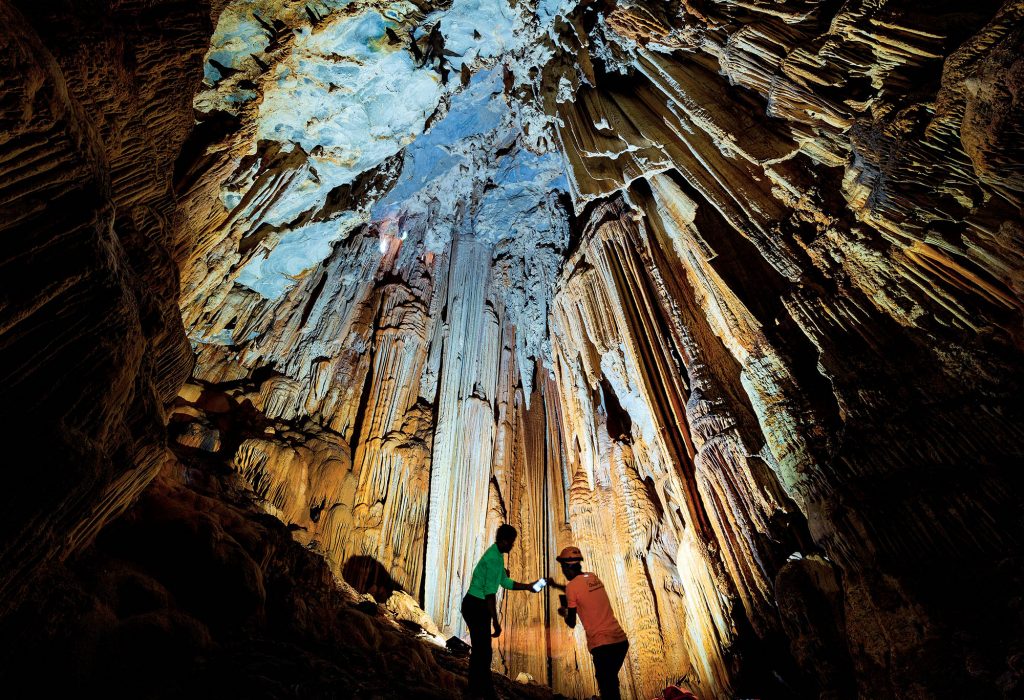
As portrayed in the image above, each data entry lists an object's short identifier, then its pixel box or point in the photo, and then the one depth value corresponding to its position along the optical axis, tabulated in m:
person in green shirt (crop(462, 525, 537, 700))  3.44
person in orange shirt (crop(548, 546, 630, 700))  3.46
